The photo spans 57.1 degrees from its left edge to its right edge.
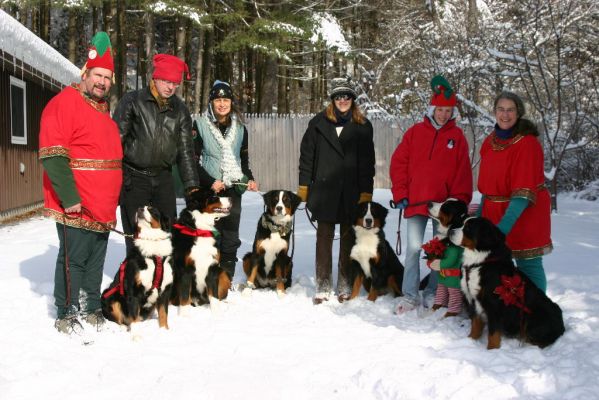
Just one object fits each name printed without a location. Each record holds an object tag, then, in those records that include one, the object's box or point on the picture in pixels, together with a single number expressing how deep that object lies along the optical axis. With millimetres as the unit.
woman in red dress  3818
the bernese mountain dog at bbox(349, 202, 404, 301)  4951
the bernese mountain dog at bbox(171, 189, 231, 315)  4645
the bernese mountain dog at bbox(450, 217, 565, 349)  3592
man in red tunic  3811
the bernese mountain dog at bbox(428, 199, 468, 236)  4273
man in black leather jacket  4371
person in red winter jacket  4527
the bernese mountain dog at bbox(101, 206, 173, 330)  4090
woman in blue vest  5082
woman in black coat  4973
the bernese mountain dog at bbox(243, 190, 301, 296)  5238
